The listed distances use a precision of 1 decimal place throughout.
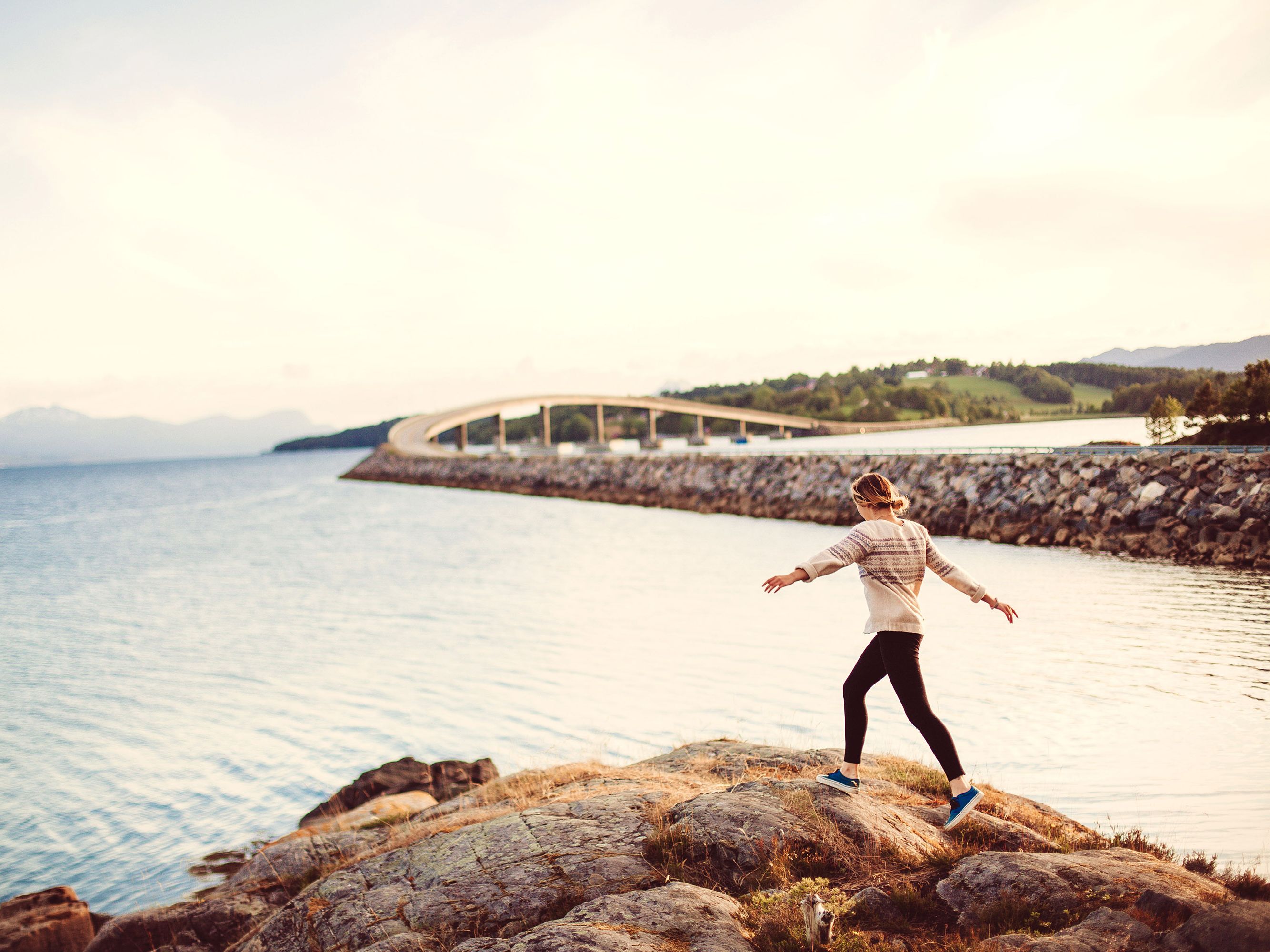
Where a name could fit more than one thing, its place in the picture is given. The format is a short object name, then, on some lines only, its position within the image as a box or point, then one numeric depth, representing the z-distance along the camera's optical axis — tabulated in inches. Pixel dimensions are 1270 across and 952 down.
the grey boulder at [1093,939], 126.5
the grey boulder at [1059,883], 145.3
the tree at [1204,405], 1091.3
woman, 179.3
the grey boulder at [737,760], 262.1
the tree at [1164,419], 1253.7
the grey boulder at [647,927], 139.5
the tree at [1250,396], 1004.6
